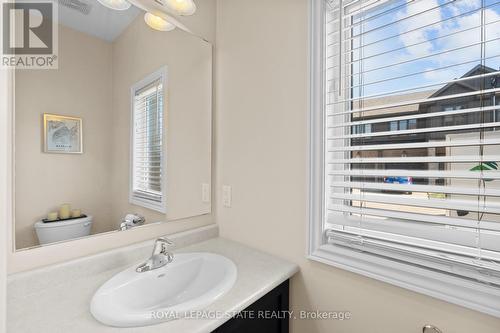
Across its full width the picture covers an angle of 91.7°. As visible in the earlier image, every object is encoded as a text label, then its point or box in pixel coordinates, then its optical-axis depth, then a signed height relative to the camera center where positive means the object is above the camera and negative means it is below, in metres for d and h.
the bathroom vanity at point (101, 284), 0.69 -0.45
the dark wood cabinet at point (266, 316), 0.84 -0.59
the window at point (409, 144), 0.75 +0.07
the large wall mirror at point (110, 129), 0.88 +0.15
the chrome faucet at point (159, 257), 0.98 -0.39
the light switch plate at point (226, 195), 1.41 -0.19
